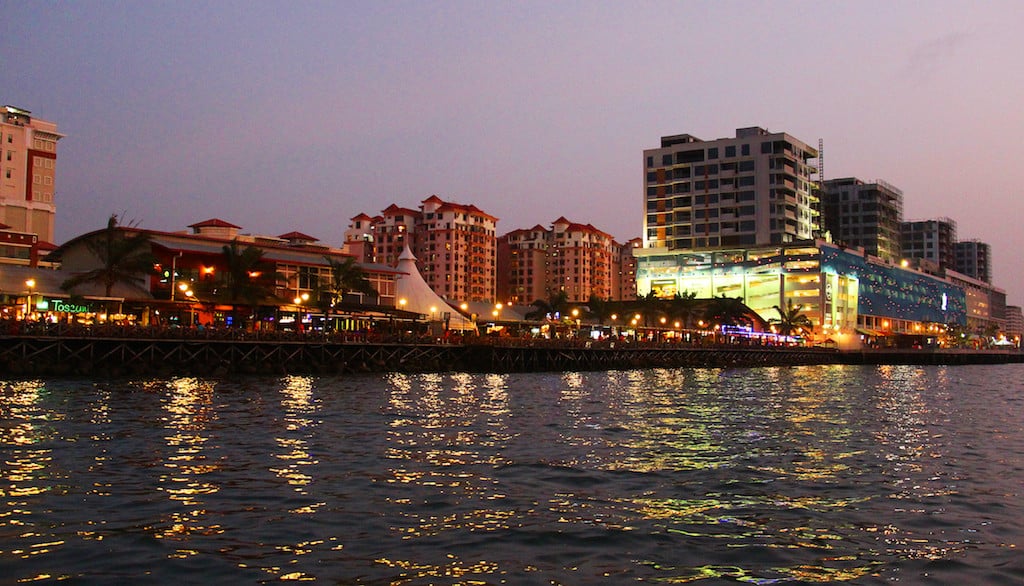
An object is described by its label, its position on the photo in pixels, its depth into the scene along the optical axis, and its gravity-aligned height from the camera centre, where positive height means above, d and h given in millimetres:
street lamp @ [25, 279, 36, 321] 64688 +4027
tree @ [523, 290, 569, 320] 119875 +5284
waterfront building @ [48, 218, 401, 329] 71938 +5052
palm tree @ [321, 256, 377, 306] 81938 +5831
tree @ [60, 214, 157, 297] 68438 +6308
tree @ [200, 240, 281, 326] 74688 +5124
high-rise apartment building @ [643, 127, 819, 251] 166500 +28911
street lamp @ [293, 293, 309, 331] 78275 +3322
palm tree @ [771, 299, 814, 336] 152250 +4156
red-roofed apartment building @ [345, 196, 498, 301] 197500 +18224
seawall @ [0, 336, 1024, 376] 53812 -911
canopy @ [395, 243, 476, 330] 86812 +4504
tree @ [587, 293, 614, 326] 127062 +5040
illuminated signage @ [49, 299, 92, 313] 66625 +2701
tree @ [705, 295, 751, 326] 141125 +5284
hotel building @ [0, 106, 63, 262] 124125 +23765
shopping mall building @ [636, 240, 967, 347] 162125 +12120
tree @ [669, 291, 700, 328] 136750 +5555
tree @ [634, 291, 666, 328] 134500 +5483
